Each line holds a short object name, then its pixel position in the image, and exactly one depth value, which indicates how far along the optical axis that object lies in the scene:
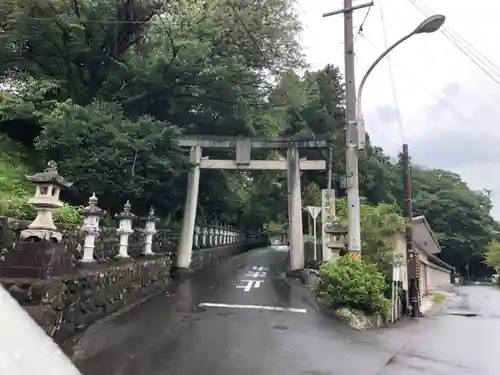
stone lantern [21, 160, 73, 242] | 6.16
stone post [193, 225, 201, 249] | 21.52
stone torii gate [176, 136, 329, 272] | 17.69
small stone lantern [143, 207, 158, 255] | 12.76
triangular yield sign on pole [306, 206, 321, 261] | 16.91
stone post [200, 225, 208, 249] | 23.42
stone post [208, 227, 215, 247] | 25.48
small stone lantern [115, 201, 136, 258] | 10.45
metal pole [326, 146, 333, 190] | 19.30
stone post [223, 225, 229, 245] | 32.25
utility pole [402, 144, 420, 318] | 14.18
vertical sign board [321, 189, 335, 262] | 17.34
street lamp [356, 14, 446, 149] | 9.68
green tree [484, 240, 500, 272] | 40.56
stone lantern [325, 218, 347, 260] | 12.71
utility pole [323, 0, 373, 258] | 10.97
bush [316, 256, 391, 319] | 10.25
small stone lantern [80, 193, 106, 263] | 8.21
